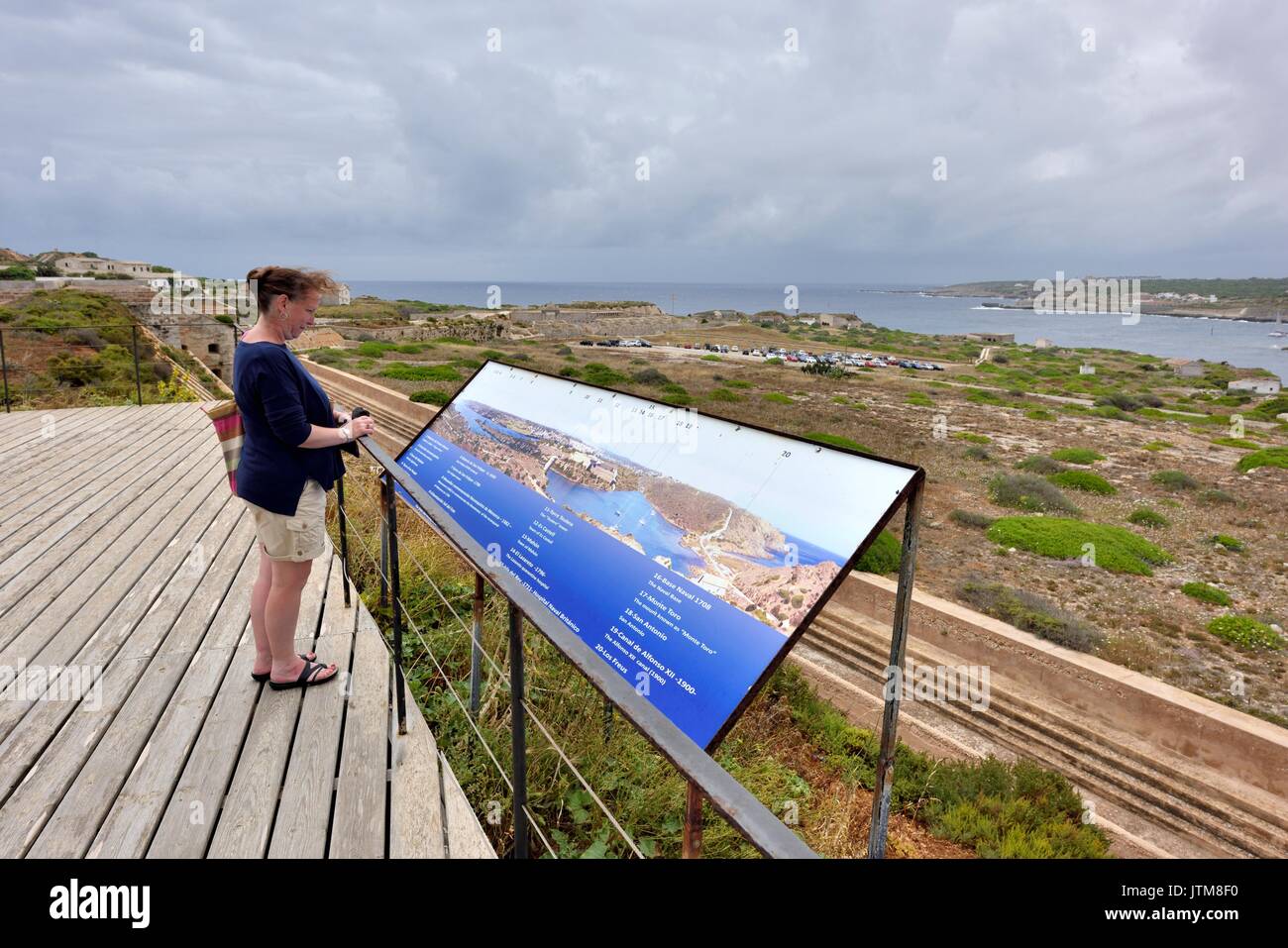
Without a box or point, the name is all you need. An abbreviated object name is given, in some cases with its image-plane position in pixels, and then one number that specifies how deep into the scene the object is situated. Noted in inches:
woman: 96.0
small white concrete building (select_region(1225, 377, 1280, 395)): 1591.5
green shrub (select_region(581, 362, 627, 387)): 1156.5
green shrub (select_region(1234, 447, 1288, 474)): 702.5
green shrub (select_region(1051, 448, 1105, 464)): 692.7
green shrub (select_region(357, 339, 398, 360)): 1374.4
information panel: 93.9
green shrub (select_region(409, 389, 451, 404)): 797.2
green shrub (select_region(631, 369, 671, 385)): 1169.4
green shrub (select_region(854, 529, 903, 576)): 422.3
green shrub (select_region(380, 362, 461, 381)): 1039.0
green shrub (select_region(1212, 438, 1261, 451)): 832.8
